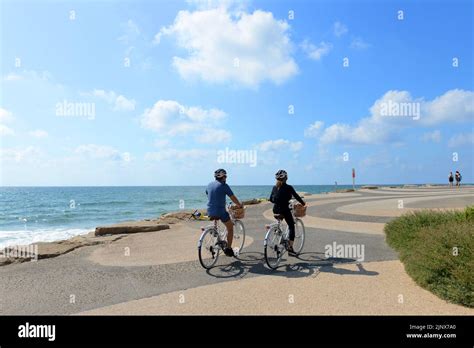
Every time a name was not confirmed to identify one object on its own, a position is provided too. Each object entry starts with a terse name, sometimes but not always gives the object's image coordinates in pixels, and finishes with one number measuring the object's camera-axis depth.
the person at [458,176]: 41.22
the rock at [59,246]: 7.65
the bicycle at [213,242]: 6.67
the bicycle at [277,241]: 6.62
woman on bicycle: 7.18
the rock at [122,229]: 11.80
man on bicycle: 6.90
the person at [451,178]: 42.54
